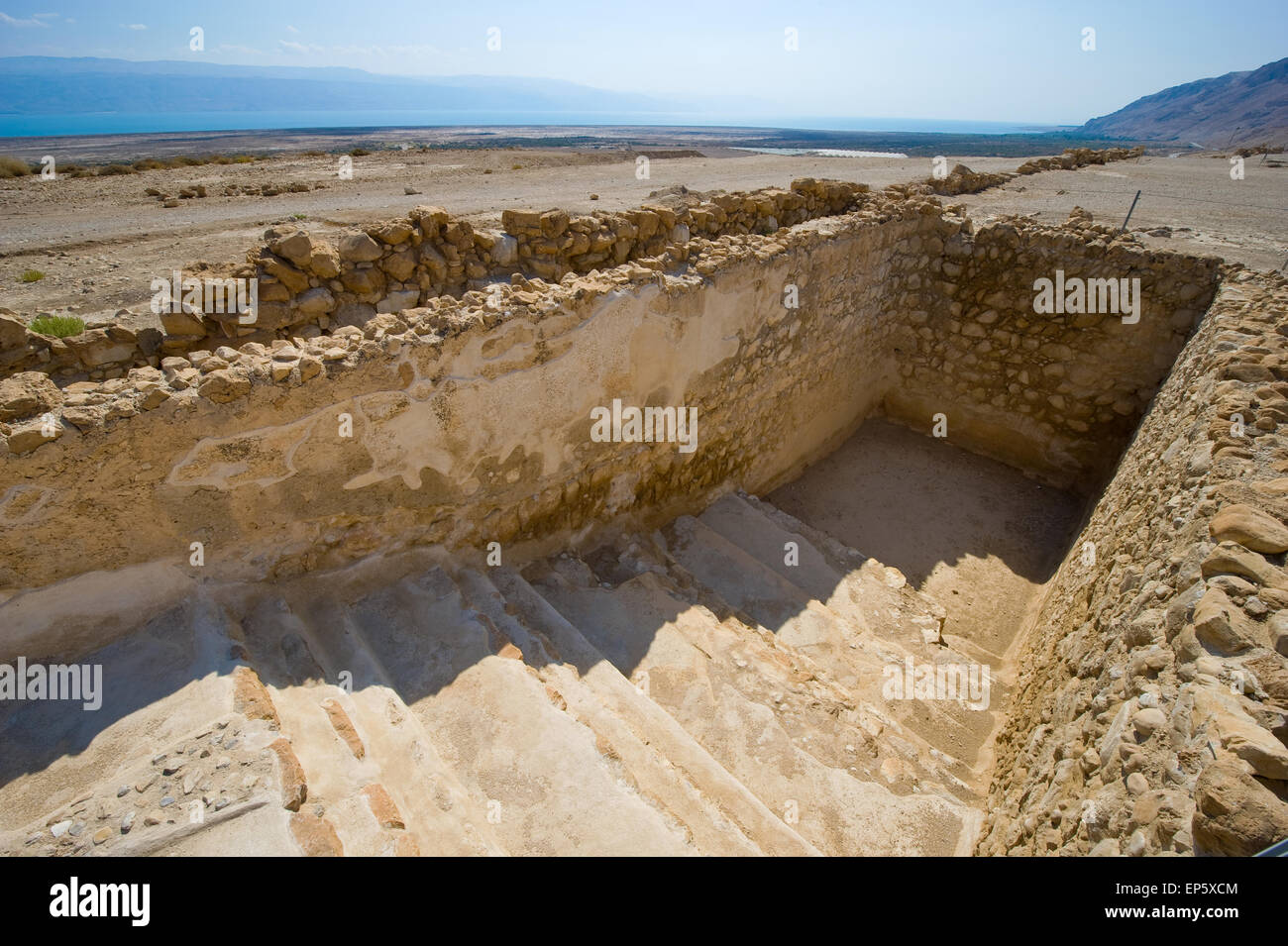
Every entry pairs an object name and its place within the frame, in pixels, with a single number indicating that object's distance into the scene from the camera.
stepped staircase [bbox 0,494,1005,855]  1.99
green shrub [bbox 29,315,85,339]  3.86
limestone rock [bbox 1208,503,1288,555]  2.27
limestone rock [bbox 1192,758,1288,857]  1.42
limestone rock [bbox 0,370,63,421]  2.31
